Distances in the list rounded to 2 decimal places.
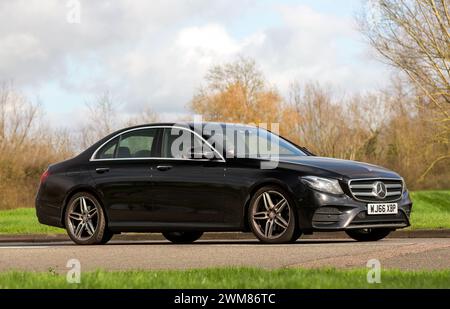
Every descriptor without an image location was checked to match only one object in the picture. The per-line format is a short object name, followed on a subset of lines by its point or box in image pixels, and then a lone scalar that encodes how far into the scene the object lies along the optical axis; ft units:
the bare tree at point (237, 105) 223.10
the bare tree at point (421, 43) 99.19
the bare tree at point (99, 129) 151.94
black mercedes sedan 37.29
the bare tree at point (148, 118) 171.81
